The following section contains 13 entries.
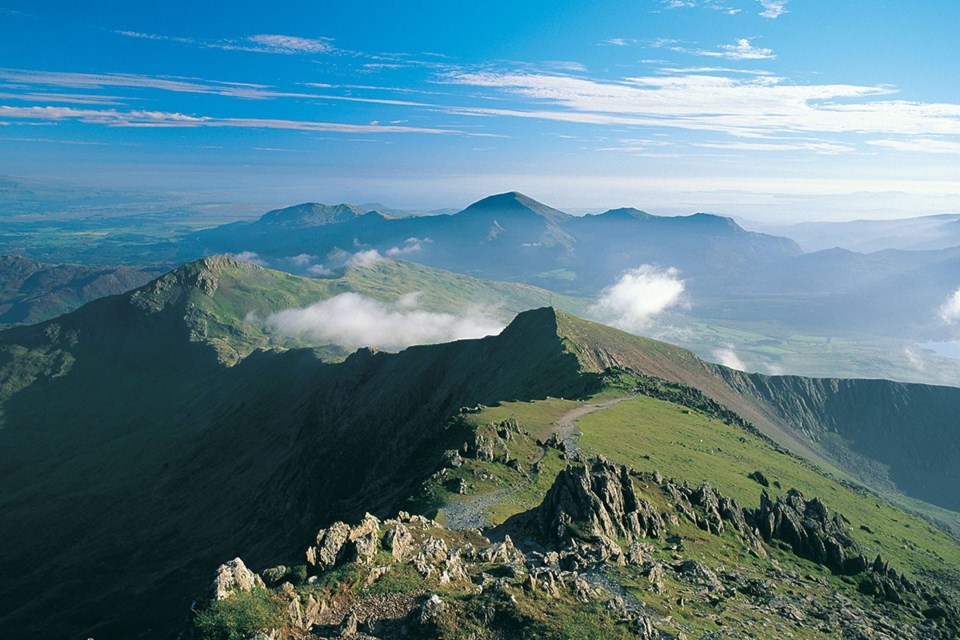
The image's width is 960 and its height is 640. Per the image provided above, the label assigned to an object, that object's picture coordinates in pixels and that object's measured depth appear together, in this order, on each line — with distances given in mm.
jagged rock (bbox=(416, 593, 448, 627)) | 31188
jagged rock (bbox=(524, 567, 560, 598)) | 35969
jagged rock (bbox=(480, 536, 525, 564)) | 42688
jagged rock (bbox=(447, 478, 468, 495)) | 66688
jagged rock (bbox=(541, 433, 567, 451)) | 86938
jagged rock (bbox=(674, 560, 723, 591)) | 46375
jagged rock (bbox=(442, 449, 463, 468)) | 73500
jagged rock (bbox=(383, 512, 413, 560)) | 40312
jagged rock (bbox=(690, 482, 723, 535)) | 63500
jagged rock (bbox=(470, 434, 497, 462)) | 76438
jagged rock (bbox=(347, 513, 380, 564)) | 38250
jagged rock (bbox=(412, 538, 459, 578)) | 38656
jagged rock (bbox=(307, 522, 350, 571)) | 37875
